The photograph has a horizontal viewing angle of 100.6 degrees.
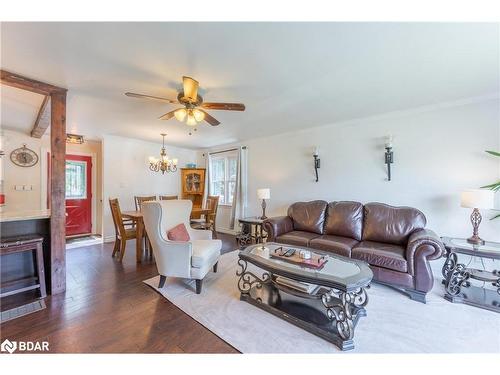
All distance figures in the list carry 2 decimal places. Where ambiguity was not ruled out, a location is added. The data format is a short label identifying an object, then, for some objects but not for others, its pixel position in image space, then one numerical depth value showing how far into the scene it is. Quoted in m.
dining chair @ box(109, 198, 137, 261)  3.30
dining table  3.32
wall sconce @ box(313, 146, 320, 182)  3.97
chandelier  4.47
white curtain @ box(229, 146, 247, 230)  5.10
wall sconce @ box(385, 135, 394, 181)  3.19
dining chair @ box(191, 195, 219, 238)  4.57
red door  4.83
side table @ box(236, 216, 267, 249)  4.07
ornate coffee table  1.61
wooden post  2.33
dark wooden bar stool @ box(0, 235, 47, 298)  2.07
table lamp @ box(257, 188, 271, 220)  4.10
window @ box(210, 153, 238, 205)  5.52
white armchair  2.35
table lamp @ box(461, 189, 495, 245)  2.24
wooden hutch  5.77
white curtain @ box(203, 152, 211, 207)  5.89
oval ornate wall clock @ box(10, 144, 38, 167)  3.99
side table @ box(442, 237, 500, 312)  2.10
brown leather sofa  2.22
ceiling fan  2.09
